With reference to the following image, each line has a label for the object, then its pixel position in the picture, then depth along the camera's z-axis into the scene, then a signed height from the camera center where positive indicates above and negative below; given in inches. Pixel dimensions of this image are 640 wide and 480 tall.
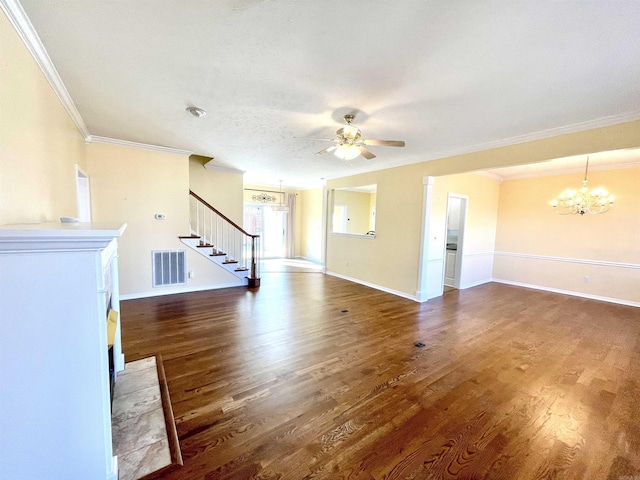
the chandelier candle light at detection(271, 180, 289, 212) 327.6 +14.1
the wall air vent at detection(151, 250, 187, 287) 179.8 -37.6
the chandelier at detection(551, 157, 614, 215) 193.5 +22.0
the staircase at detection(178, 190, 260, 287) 204.5 -21.8
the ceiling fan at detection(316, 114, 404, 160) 108.7 +34.1
